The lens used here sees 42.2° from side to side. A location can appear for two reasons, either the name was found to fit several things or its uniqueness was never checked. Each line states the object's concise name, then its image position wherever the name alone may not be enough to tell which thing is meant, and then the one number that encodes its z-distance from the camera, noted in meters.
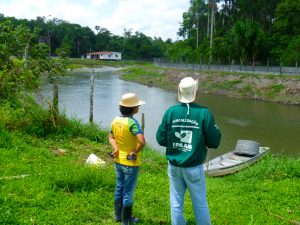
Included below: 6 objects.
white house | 114.62
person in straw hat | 4.88
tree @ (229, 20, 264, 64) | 49.28
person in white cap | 4.15
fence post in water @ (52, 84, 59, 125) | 10.05
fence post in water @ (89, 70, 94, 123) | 13.99
